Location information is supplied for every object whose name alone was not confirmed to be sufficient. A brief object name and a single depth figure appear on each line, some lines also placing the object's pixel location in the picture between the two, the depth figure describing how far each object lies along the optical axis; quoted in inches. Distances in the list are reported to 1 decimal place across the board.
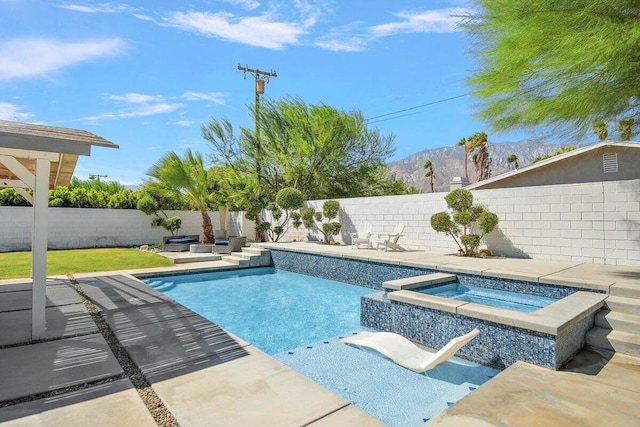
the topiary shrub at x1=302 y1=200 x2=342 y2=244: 521.3
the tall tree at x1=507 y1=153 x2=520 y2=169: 1098.5
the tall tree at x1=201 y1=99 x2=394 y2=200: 735.1
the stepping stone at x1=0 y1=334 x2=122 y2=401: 103.9
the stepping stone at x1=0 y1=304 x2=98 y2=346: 145.8
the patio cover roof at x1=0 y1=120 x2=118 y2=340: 129.2
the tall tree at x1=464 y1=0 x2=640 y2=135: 177.9
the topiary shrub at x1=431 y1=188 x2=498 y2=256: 355.6
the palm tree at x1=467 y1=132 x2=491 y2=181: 1047.6
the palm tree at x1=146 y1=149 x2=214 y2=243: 541.0
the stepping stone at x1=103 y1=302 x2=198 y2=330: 169.8
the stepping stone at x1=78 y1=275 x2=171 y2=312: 208.7
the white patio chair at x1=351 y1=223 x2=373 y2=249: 437.7
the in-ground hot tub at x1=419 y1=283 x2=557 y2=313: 223.9
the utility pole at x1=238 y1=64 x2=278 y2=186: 736.3
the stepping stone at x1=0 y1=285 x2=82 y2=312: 195.2
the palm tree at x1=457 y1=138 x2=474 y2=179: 1104.9
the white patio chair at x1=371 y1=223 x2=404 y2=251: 411.5
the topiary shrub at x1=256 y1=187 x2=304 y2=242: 561.9
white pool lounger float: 140.8
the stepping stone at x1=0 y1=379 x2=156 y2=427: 85.1
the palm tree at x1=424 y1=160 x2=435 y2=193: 1431.1
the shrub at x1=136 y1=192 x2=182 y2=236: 631.8
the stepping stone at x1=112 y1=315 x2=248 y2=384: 118.4
